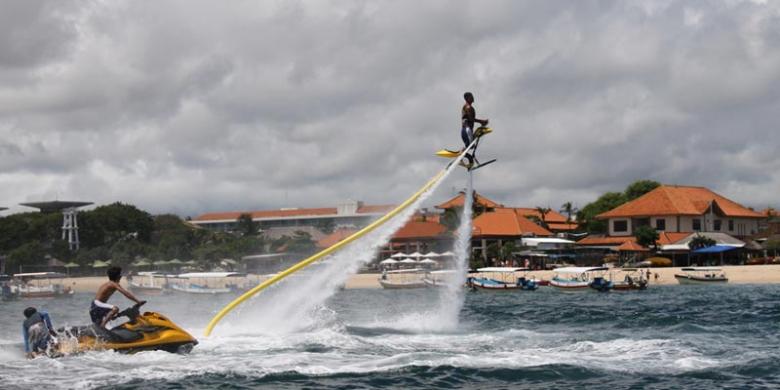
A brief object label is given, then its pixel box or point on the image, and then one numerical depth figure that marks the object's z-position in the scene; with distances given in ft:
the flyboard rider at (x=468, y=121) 94.22
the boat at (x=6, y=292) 303.89
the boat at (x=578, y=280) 272.78
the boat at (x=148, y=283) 315.17
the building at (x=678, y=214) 418.64
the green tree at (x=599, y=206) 510.58
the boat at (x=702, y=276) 299.17
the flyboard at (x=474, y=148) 93.97
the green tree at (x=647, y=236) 376.27
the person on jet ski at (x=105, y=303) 82.43
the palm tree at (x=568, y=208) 579.89
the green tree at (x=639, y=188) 511.40
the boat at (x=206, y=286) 292.36
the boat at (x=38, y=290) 315.78
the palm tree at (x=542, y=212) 502.05
